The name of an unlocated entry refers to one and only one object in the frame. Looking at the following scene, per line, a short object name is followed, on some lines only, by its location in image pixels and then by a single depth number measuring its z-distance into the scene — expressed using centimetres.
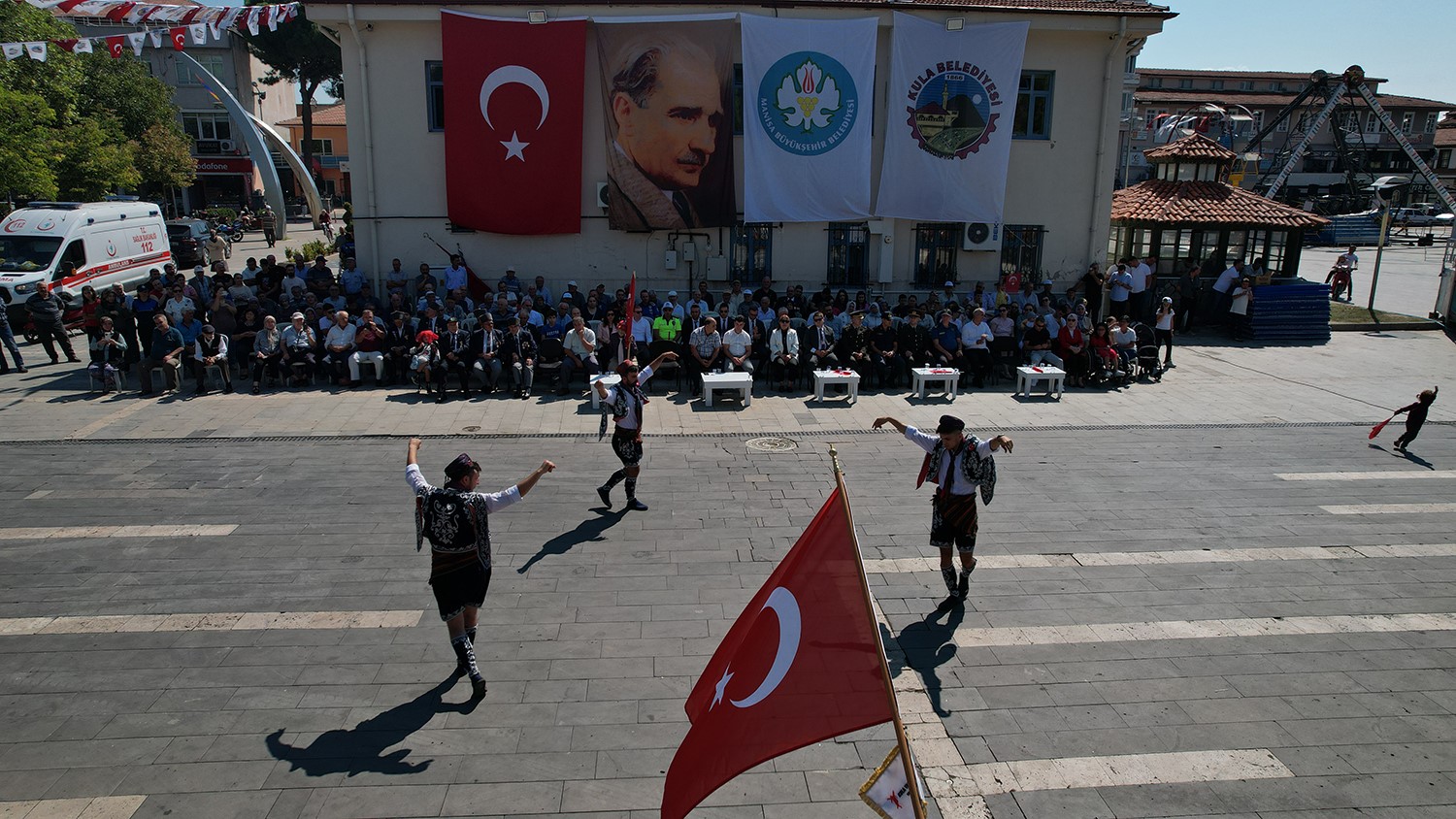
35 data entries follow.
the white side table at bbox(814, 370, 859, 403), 1606
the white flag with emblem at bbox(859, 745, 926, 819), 388
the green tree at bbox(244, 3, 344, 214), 5188
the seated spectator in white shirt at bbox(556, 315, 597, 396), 1642
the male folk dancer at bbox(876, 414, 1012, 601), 782
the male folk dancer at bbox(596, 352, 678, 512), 1021
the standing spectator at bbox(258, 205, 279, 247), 3953
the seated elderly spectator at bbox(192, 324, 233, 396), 1589
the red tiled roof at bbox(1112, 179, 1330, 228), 2244
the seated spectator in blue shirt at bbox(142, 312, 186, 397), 1583
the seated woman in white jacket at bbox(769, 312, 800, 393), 1673
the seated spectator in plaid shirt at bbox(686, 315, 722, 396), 1666
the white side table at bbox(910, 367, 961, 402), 1630
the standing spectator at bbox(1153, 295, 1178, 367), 1862
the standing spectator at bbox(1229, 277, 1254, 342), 2180
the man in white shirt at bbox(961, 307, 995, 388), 1731
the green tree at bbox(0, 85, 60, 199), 2452
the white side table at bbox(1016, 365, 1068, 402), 1662
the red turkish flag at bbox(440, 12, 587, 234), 1909
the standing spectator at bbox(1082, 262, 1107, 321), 2105
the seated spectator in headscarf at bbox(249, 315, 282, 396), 1619
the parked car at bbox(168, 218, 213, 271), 3347
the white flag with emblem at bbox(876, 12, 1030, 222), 1967
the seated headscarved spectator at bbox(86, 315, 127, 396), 1588
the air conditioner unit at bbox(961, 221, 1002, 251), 2112
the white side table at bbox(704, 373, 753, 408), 1561
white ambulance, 2150
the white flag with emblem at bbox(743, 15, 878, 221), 1917
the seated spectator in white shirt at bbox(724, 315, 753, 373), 1652
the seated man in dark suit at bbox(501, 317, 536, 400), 1619
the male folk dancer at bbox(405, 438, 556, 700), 656
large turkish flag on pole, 403
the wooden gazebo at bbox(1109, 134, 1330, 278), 2253
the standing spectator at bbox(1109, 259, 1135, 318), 2058
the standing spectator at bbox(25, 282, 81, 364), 1760
